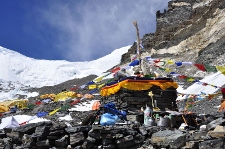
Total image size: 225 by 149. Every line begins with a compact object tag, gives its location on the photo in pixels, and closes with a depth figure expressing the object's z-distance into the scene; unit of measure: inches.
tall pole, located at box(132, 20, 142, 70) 507.5
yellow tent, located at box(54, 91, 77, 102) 1139.3
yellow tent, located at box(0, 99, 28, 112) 1013.0
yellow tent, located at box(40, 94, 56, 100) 1402.2
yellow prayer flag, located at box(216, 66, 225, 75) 440.0
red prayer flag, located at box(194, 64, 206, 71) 525.3
